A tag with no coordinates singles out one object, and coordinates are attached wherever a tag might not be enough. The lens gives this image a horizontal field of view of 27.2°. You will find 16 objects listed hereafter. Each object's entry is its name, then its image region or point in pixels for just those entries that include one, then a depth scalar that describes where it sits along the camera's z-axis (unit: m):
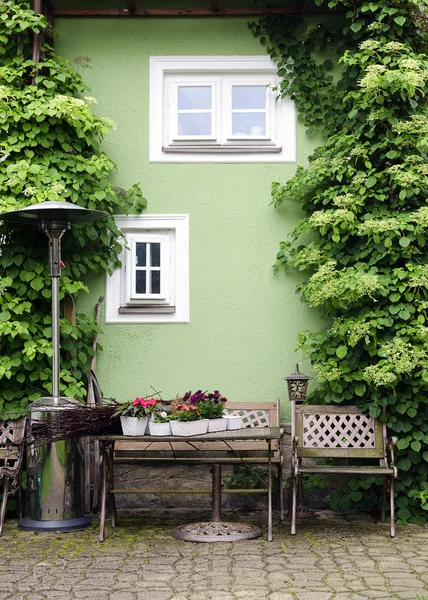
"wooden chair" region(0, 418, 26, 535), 6.99
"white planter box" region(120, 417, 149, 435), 6.28
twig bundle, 6.44
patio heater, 6.87
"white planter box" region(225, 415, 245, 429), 6.53
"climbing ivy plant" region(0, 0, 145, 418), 7.57
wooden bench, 6.91
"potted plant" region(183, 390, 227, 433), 6.40
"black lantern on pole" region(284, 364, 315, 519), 7.51
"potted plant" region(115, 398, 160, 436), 6.28
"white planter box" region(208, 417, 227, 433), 6.38
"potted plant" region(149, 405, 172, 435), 6.27
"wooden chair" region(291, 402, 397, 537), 7.14
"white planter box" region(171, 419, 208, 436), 6.24
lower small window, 8.19
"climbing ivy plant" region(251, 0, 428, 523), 7.22
